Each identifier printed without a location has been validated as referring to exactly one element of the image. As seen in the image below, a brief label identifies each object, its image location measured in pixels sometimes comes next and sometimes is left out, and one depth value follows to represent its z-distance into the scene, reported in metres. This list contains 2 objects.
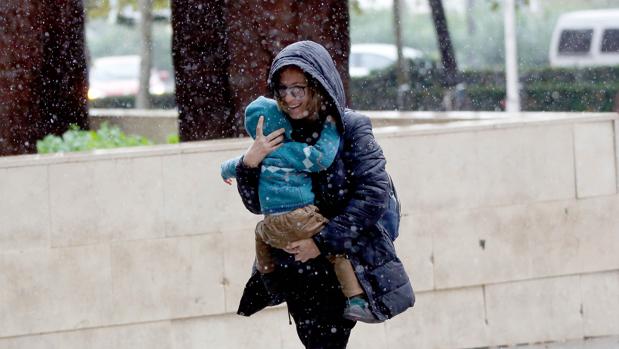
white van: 34.69
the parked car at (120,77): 38.28
